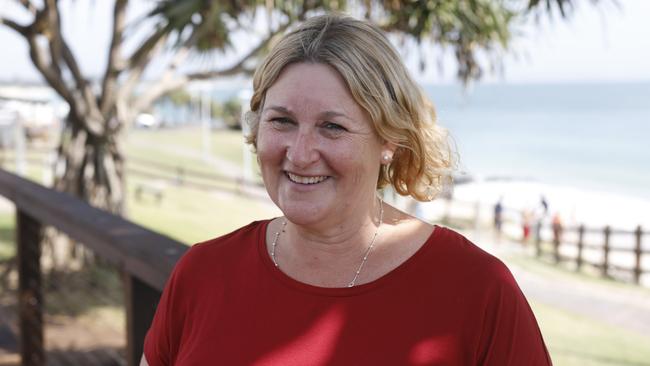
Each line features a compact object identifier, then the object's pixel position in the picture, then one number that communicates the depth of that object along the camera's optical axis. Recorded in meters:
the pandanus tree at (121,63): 5.14
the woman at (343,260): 1.29
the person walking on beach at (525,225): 15.34
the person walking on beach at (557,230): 17.12
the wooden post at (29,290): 3.09
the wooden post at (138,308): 1.89
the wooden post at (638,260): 15.37
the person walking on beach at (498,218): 15.00
